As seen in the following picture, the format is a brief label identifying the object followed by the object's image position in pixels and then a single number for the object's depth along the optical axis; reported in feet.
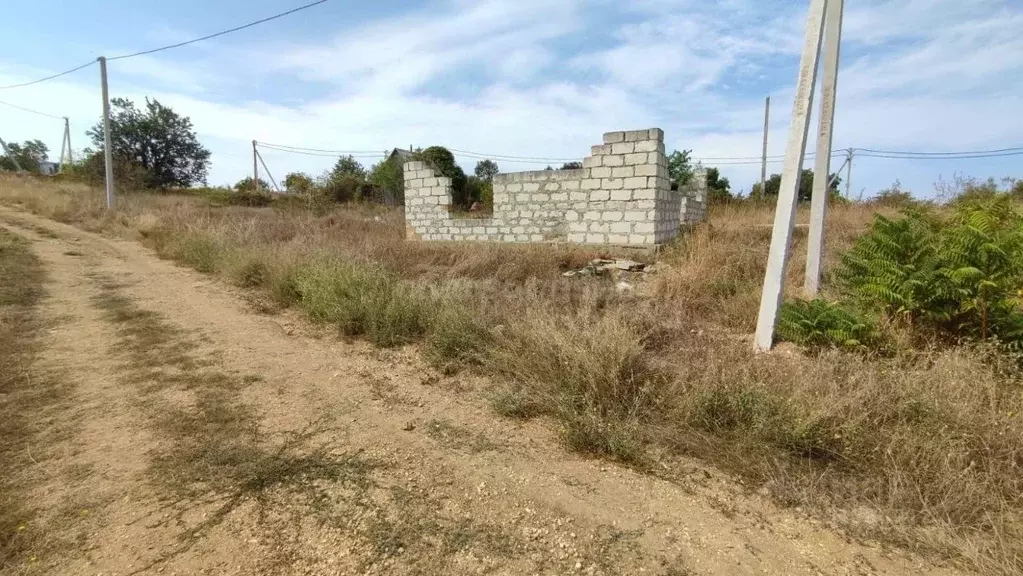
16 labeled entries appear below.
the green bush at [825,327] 11.83
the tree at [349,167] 105.70
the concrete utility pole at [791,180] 11.55
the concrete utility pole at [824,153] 15.91
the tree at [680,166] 65.31
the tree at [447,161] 70.38
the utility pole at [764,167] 74.73
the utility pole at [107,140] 52.03
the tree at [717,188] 57.31
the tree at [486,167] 126.52
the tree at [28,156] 123.15
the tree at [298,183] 86.43
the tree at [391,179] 84.02
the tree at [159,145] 93.50
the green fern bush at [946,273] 10.70
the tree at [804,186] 73.20
